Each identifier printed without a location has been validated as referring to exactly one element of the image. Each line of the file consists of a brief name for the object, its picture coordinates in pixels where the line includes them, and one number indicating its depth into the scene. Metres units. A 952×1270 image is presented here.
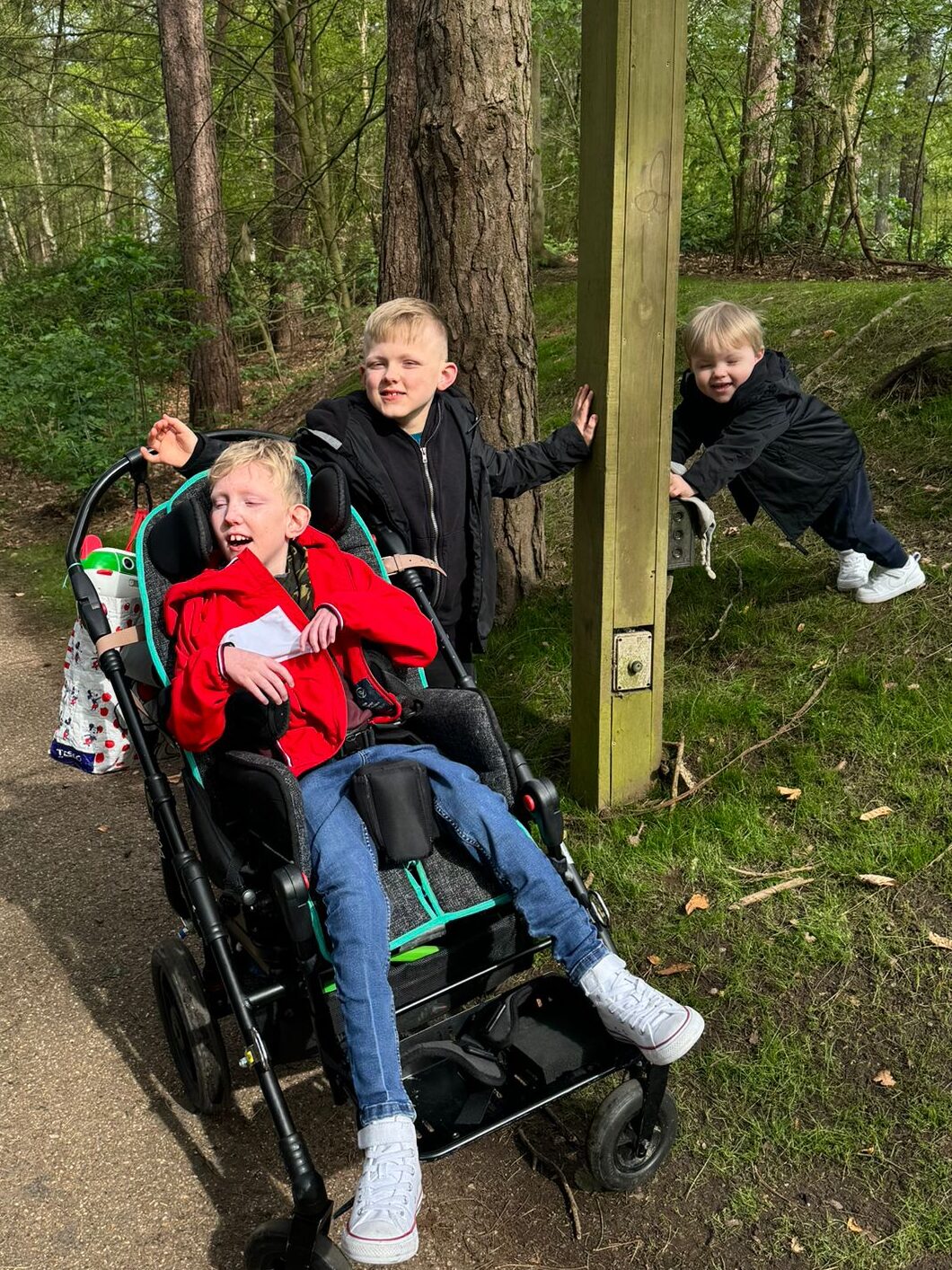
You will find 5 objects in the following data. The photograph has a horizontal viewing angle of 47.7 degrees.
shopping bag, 3.22
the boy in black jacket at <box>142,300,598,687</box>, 3.45
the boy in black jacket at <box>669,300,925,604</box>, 4.21
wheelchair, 2.47
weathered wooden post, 3.34
